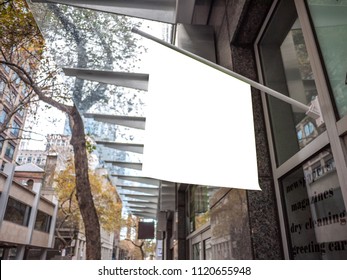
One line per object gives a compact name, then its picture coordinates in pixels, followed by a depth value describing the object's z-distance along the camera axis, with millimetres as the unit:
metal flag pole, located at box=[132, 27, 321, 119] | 1361
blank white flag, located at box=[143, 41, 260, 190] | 1367
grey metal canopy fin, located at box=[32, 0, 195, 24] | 3115
